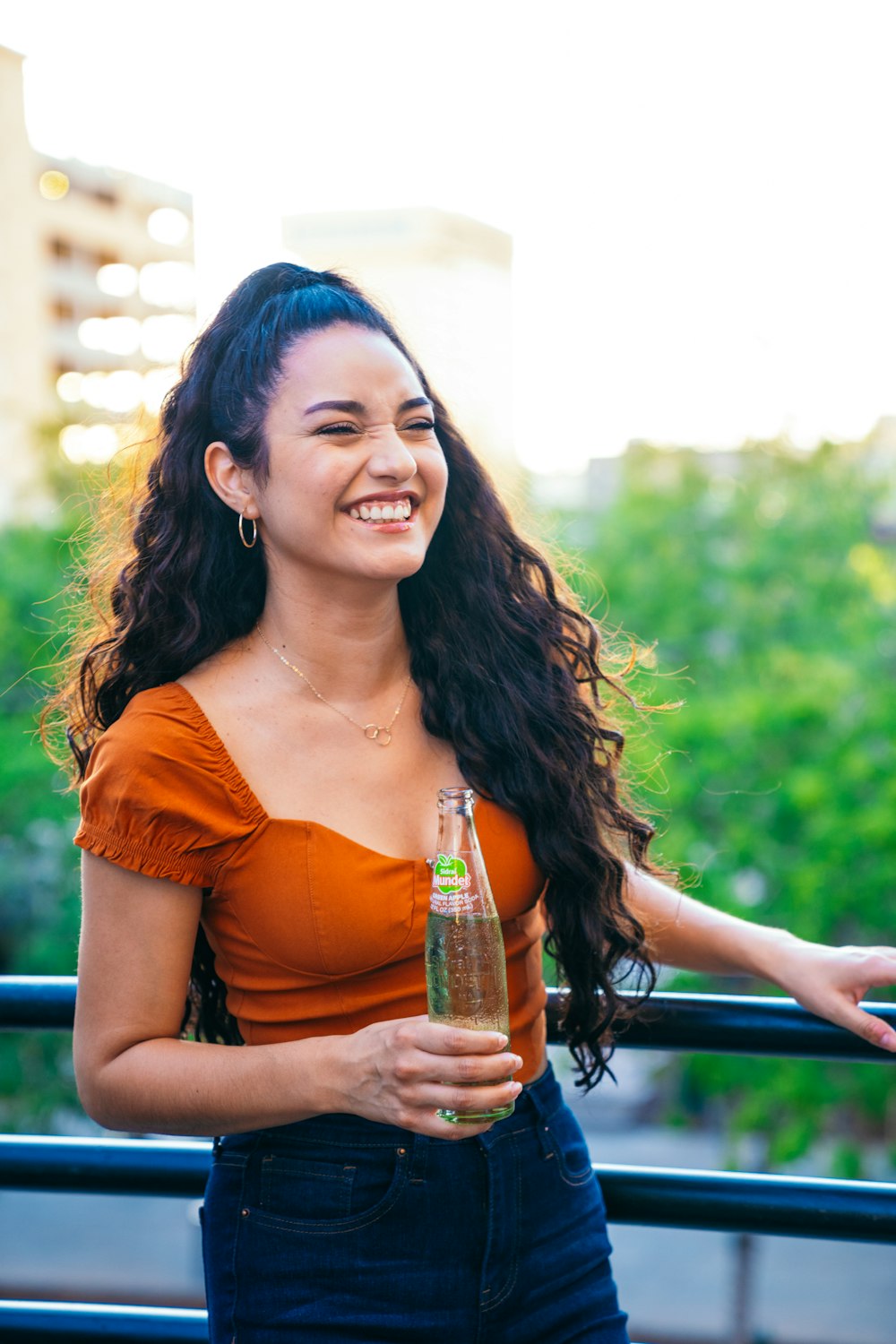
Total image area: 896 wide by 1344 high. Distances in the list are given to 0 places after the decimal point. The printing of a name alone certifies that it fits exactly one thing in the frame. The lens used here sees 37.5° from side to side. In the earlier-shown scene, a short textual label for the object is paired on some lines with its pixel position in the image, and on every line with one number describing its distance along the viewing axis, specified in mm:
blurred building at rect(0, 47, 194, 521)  50688
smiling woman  1659
